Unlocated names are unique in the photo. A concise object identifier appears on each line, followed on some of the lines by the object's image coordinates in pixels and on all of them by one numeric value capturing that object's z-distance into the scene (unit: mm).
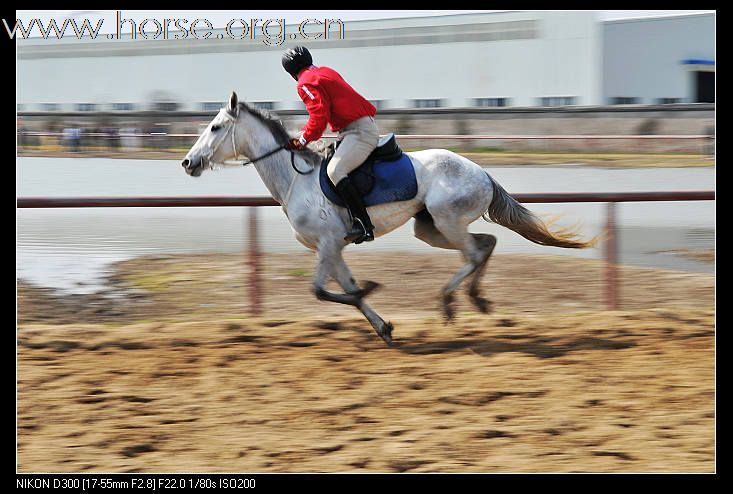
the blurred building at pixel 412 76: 39375
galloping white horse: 11336
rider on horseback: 10984
